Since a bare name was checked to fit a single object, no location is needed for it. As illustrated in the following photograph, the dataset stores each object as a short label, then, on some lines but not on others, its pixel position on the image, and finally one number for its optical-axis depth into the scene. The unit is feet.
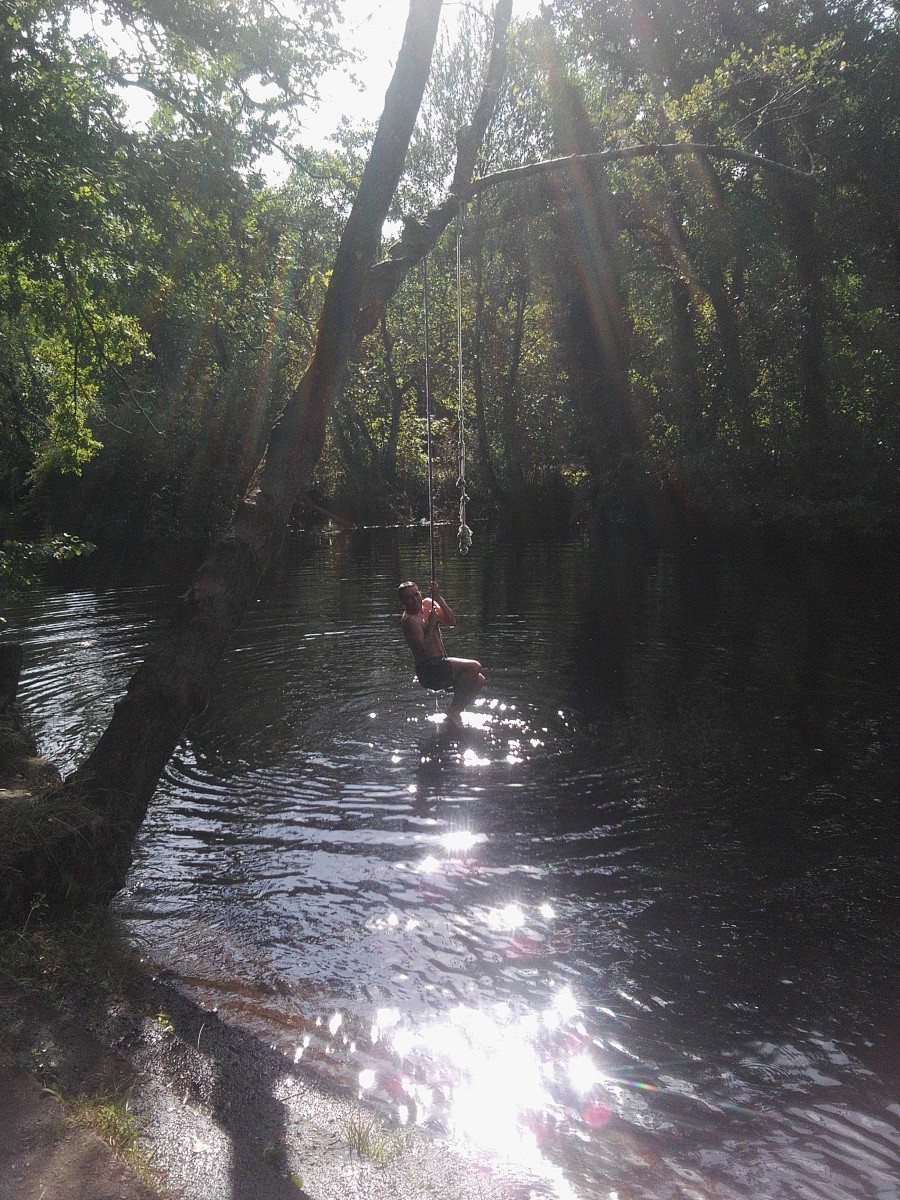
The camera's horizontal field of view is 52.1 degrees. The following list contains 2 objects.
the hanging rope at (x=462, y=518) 30.32
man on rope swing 33.63
